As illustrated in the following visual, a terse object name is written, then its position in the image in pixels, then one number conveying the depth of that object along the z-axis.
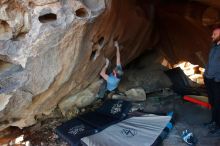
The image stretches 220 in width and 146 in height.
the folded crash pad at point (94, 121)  2.10
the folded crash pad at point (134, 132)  2.02
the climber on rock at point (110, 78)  2.46
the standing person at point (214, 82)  2.06
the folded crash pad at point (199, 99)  2.54
